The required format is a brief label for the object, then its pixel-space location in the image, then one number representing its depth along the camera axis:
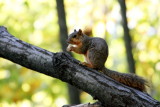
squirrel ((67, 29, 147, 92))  7.35
